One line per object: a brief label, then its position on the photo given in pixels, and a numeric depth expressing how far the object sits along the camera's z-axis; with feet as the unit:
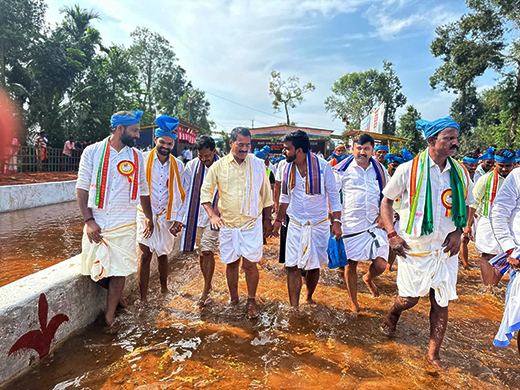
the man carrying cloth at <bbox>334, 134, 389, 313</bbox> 13.16
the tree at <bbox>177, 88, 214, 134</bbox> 159.33
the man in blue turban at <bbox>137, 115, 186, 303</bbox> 13.32
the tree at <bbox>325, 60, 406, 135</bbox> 159.33
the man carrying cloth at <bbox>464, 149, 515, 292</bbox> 15.29
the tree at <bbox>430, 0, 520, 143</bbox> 71.05
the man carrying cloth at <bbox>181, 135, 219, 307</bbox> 13.64
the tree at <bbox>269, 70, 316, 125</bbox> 148.46
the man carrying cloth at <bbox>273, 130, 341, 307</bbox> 12.58
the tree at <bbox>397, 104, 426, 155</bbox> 114.83
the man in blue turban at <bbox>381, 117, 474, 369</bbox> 9.27
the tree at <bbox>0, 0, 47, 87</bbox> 51.11
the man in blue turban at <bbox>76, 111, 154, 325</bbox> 10.68
